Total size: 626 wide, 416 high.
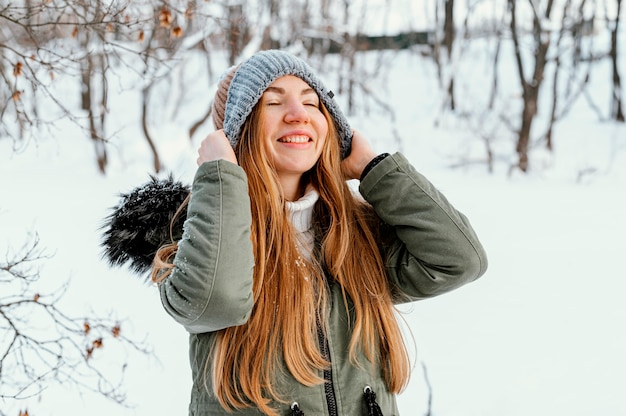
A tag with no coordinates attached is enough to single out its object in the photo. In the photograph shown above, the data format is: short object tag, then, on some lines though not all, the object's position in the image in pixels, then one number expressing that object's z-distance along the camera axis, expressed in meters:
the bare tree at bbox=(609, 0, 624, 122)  14.10
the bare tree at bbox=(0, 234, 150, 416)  3.46
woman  1.54
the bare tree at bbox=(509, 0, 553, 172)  10.76
